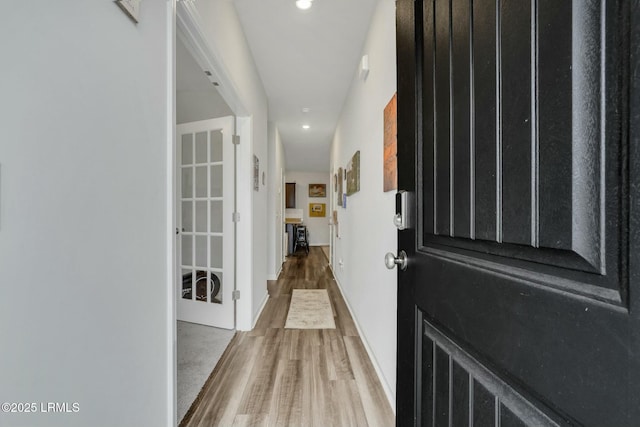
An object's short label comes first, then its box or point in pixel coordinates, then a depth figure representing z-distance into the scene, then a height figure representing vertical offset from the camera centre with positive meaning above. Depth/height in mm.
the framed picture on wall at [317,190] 9156 +824
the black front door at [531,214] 328 +0
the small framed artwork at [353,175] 2557 +404
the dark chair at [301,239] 7590 -692
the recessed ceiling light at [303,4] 1870 +1475
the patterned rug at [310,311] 2617 -1064
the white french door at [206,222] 2482 -71
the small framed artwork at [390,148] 1460 +378
